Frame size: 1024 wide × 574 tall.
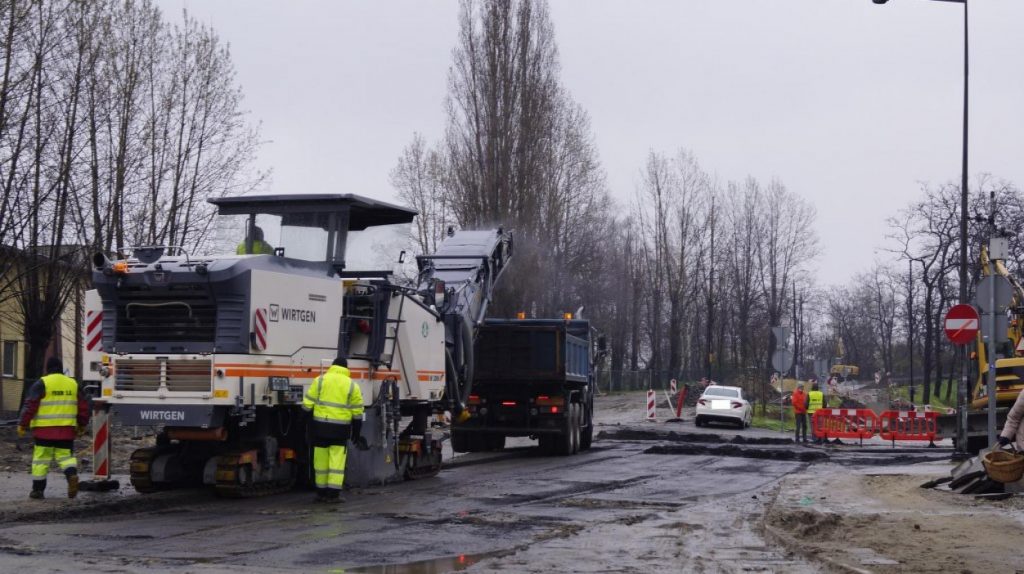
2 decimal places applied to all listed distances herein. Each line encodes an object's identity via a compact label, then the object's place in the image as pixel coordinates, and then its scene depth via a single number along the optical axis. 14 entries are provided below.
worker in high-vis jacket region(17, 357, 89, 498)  13.95
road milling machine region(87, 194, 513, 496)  13.39
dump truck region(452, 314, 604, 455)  23.11
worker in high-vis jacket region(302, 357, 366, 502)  13.68
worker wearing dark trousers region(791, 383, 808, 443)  29.97
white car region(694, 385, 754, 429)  38.53
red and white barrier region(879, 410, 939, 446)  29.84
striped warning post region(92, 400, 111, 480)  13.76
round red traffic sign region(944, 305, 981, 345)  18.31
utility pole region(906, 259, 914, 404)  58.68
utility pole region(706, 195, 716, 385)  73.44
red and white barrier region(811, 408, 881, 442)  31.00
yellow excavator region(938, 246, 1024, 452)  20.80
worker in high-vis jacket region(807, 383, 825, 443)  30.25
